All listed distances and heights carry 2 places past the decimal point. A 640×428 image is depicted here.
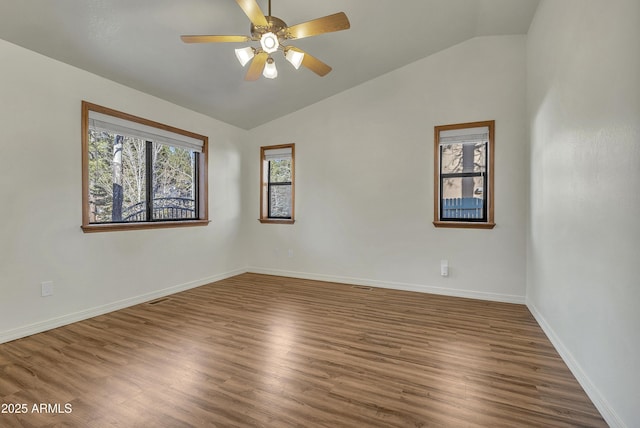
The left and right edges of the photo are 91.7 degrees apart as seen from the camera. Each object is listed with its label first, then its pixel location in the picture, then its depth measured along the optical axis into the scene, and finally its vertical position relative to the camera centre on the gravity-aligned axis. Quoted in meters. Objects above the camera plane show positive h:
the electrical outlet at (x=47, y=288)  2.86 -0.70
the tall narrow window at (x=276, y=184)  5.22 +0.50
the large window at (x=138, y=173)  3.32 +0.50
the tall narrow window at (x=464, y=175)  3.83 +0.49
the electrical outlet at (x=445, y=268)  4.02 -0.71
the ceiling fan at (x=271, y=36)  2.18 +1.35
